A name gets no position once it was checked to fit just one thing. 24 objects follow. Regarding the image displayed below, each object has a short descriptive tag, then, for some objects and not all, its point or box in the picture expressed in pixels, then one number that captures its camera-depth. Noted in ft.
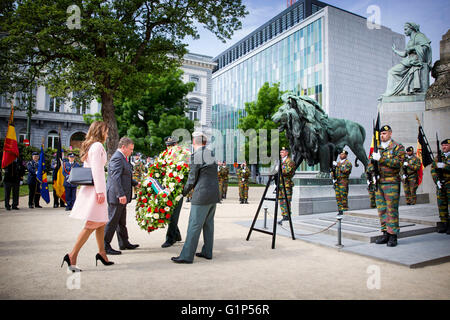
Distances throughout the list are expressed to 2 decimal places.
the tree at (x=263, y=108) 118.52
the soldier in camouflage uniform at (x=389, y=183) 19.15
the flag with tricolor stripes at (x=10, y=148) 34.50
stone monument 46.47
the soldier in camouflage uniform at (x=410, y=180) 39.91
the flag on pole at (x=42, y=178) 41.65
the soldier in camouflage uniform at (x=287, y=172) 29.01
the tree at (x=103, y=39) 45.39
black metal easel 19.64
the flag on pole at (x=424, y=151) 30.32
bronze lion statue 35.32
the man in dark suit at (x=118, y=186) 17.23
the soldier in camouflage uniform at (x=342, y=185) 35.37
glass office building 133.90
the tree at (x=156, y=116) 96.99
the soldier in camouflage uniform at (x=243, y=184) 52.42
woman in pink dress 14.16
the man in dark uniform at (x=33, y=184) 41.29
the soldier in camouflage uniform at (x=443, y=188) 24.26
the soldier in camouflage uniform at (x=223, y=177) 59.06
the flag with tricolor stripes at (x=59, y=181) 41.38
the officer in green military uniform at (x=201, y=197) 16.10
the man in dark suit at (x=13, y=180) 38.63
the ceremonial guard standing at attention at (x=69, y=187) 40.02
